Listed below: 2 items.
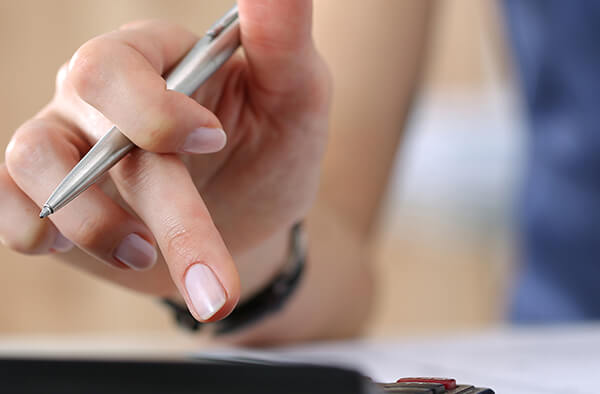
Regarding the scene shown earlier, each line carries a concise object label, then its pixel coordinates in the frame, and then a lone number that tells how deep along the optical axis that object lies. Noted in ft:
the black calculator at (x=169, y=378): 1.51
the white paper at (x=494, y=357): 1.98
